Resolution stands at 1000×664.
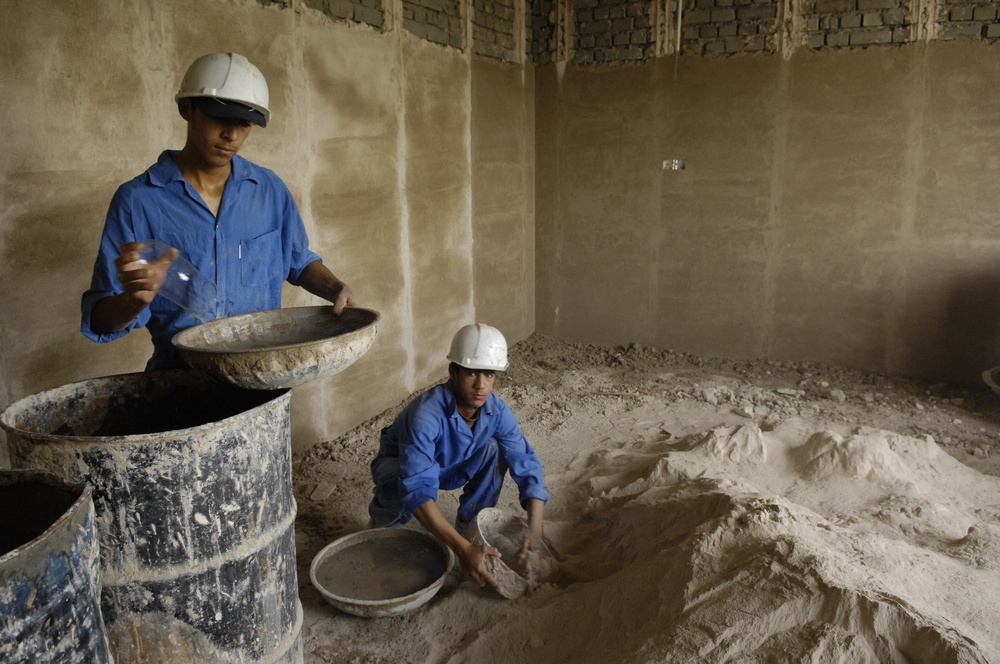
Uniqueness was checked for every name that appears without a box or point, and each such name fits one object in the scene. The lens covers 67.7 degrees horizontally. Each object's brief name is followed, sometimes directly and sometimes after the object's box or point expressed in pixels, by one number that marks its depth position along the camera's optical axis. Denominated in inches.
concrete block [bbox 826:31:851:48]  211.8
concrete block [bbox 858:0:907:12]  205.2
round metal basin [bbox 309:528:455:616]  101.7
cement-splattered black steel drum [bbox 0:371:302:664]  64.8
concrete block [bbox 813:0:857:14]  209.9
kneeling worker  106.9
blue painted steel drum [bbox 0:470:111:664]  47.9
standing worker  82.6
